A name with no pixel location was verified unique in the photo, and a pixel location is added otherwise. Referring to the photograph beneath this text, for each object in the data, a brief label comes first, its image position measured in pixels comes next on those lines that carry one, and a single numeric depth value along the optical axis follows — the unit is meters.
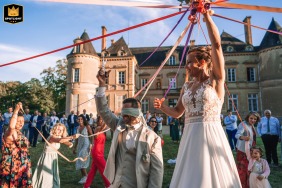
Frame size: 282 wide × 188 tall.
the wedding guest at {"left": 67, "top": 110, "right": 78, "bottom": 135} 16.58
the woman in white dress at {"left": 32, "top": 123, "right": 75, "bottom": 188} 5.55
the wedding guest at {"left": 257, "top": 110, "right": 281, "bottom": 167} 8.98
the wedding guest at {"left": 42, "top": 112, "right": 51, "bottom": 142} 14.93
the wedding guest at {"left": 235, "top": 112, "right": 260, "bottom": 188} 5.81
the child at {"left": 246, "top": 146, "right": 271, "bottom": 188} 5.12
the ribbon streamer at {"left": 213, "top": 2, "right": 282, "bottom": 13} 2.57
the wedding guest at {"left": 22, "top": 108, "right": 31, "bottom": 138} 13.94
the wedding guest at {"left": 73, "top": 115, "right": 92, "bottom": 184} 7.41
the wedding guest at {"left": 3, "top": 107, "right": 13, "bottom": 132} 12.91
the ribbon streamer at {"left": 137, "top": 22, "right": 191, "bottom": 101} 3.43
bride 2.25
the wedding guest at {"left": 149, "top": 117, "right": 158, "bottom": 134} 8.82
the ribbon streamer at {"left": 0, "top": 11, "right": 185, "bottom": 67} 2.86
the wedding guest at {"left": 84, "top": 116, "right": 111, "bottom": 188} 5.81
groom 2.81
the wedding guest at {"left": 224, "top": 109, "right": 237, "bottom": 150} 12.07
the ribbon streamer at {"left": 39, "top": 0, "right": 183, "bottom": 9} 2.64
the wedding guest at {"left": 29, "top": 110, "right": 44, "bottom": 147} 13.63
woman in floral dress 4.71
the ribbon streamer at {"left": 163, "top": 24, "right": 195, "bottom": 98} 3.44
